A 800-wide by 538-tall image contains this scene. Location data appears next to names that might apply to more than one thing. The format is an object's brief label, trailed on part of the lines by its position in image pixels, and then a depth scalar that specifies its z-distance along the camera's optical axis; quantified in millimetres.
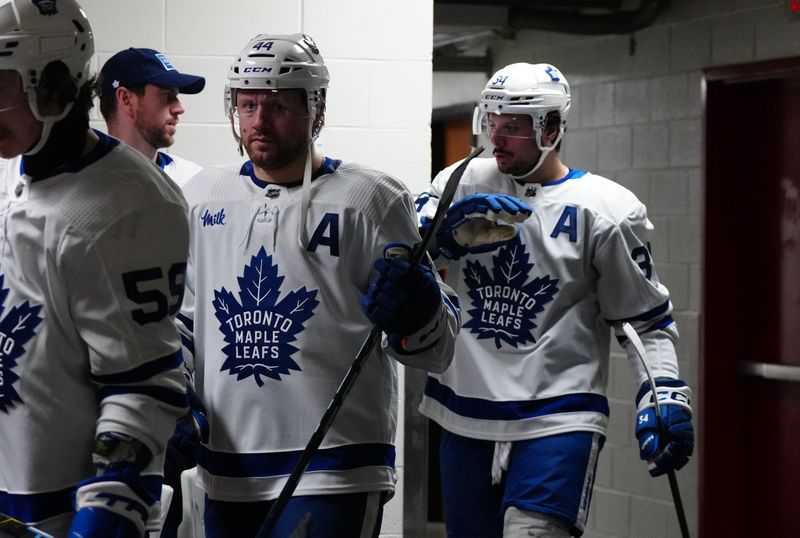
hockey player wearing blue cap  6496
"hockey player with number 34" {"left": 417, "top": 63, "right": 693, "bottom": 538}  5820
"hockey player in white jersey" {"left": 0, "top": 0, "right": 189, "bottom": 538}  3375
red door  9164
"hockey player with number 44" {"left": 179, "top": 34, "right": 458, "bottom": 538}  4629
